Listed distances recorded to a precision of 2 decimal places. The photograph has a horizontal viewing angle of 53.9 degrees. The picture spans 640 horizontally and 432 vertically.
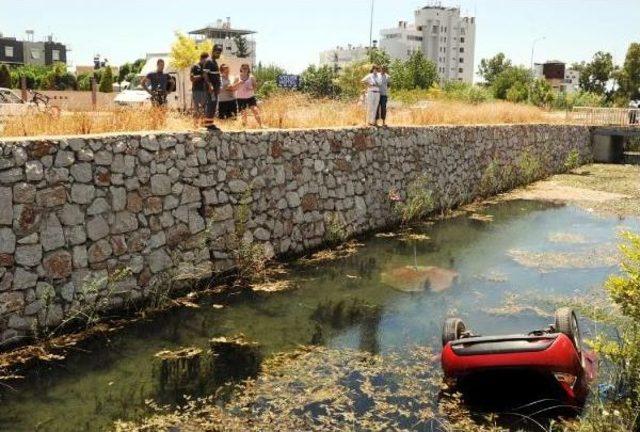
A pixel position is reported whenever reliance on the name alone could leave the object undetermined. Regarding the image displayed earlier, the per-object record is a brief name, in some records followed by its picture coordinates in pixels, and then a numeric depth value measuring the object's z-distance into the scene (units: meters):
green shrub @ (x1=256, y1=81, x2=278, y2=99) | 33.58
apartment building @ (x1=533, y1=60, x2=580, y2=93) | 104.59
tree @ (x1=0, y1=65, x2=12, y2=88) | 38.47
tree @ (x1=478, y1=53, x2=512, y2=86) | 79.38
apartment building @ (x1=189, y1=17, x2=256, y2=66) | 97.30
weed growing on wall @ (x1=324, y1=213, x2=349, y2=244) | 12.23
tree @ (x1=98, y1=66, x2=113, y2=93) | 35.81
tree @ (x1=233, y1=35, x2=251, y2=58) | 88.81
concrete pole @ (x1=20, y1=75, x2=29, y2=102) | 19.69
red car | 5.57
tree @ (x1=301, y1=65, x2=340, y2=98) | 48.50
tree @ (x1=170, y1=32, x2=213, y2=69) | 41.86
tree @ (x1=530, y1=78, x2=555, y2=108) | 42.62
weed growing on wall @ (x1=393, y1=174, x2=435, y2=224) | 14.55
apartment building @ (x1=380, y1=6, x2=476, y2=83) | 113.88
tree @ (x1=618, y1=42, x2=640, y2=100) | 51.34
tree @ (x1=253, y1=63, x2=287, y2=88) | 57.78
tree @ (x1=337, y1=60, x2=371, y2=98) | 44.12
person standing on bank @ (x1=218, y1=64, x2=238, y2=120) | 12.28
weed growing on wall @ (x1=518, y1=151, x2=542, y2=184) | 21.66
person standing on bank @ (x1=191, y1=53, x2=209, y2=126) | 10.62
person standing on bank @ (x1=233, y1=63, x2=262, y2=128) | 12.17
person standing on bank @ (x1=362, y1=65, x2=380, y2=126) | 13.96
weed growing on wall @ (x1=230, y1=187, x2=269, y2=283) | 9.96
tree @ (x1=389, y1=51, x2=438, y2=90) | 56.59
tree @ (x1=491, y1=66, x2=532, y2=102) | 47.95
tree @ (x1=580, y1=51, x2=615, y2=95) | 58.94
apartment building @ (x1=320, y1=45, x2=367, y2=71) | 121.02
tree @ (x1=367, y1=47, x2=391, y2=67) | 58.42
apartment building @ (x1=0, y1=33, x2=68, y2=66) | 76.94
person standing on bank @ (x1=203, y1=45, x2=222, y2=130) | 10.52
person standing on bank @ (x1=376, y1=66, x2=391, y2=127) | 14.15
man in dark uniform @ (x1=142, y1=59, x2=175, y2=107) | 12.69
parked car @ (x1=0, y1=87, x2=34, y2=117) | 10.58
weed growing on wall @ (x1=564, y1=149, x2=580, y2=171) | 25.78
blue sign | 40.81
